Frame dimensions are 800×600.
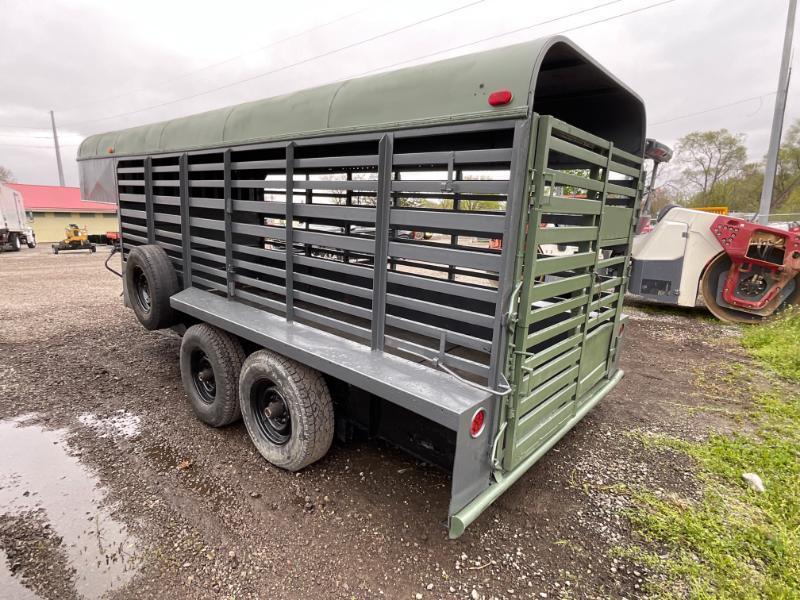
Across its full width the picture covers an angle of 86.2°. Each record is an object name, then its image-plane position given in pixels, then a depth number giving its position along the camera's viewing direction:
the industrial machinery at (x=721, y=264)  7.09
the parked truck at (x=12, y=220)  19.05
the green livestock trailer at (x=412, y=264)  2.03
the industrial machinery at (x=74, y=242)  19.98
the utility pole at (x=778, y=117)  11.29
